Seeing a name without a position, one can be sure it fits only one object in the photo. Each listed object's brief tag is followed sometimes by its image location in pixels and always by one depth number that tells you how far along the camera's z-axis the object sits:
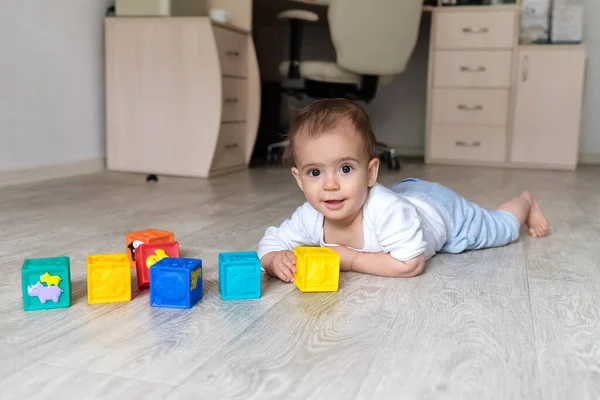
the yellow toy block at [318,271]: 0.94
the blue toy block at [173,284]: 0.87
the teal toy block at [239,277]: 0.91
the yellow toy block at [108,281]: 0.88
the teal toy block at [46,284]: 0.84
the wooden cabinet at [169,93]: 2.38
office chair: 2.55
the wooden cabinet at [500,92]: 3.12
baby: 0.97
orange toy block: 1.09
